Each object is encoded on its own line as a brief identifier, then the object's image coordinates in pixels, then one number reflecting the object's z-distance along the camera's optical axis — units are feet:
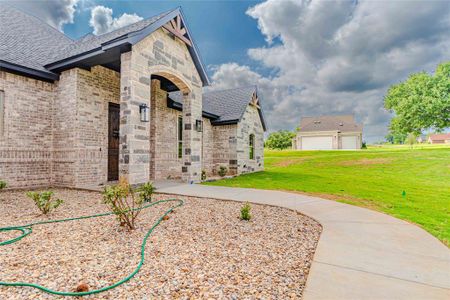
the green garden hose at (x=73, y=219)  5.94
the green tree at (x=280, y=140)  134.92
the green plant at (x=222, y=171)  39.12
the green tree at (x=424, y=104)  71.72
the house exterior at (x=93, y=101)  21.76
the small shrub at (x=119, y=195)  11.05
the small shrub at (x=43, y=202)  13.44
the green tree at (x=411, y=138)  102.59
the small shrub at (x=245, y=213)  13.02
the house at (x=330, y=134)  114.52
